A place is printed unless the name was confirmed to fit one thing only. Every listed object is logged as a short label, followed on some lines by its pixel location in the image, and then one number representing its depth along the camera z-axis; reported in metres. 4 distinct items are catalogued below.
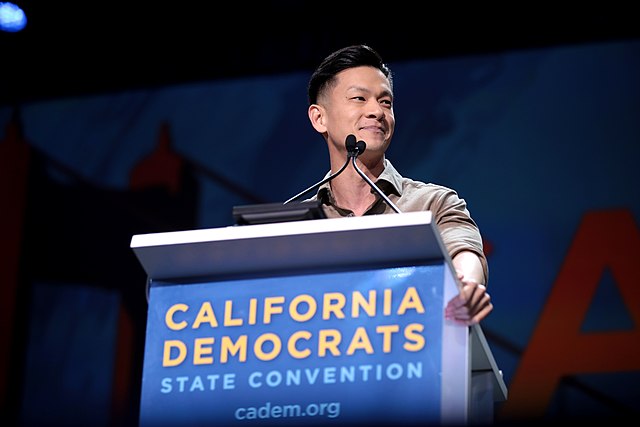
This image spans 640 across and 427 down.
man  4.99
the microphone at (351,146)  4.52
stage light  9.30
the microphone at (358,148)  4.53
